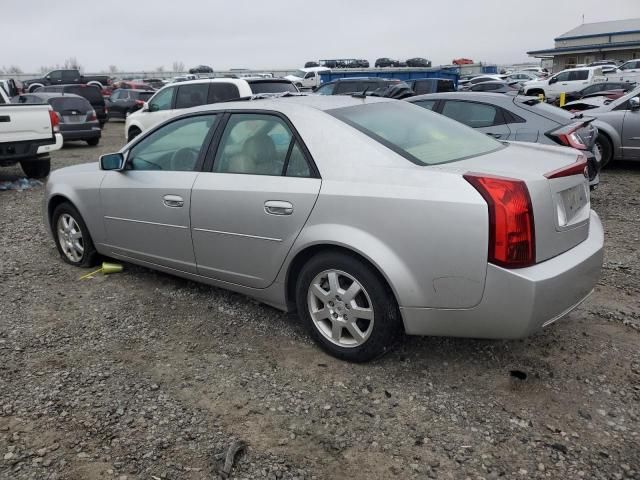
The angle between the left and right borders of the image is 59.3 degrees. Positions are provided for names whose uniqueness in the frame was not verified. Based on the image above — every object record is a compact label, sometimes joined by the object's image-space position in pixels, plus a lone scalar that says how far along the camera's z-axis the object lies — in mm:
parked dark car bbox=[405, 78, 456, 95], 19250
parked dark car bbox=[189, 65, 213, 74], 52400
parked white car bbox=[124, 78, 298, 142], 10773
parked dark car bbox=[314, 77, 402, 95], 15820
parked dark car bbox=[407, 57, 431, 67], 39497
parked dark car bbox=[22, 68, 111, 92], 34594
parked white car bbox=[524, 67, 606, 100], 26625
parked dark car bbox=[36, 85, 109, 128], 18500
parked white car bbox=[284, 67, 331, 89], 30020
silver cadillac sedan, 2799
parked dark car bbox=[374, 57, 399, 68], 41512
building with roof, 53406
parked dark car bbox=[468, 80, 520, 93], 21750
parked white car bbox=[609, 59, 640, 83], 24819
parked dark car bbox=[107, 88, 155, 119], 23594
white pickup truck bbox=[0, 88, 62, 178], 8969
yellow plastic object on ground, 5109
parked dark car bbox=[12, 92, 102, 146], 14711
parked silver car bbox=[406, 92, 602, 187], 6762
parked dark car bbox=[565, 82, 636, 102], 20222
